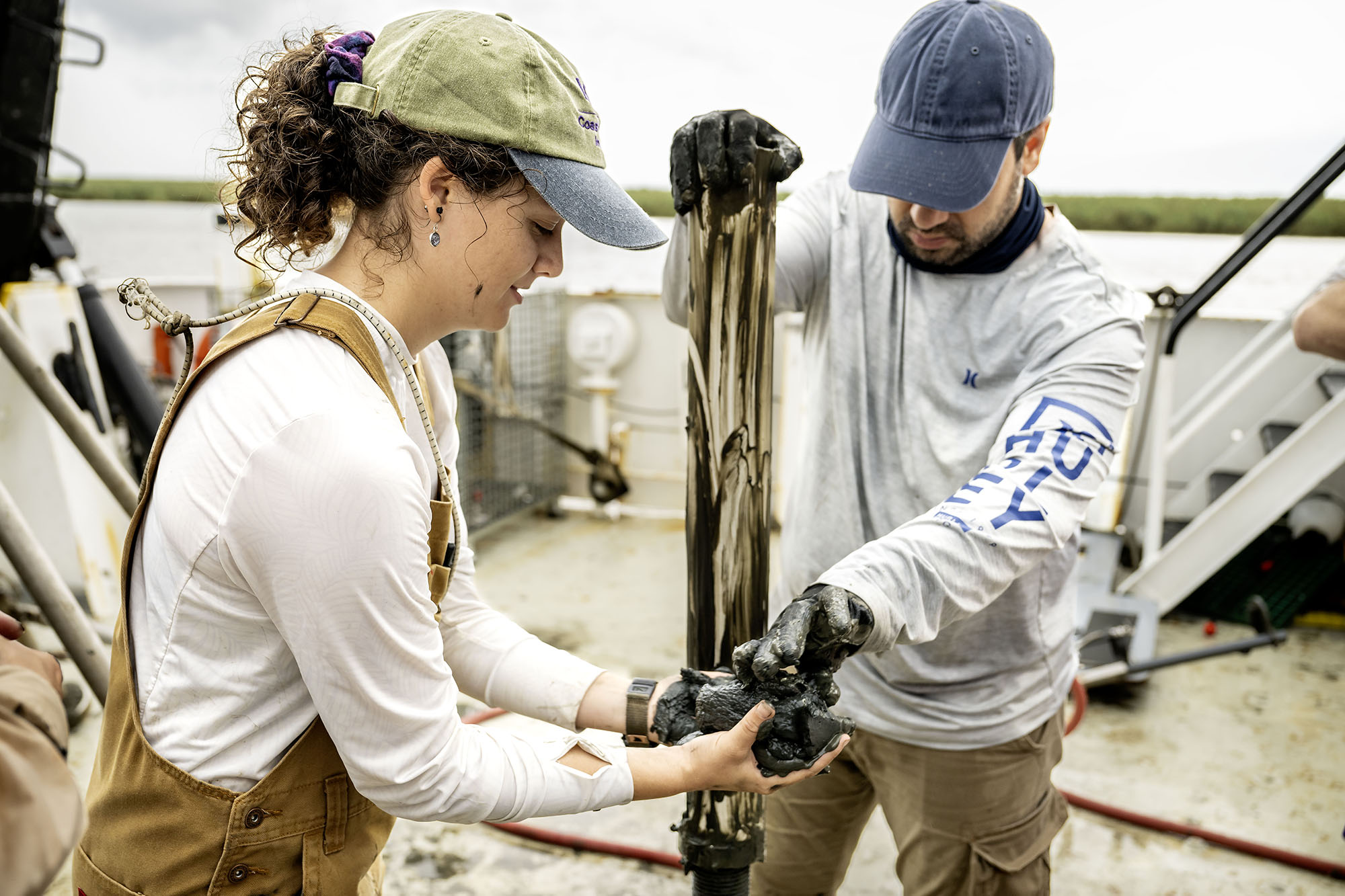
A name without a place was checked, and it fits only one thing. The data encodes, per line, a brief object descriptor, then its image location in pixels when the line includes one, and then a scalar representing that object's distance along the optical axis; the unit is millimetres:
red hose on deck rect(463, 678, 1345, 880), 2580
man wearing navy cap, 1343
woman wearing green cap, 862
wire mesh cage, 5246
